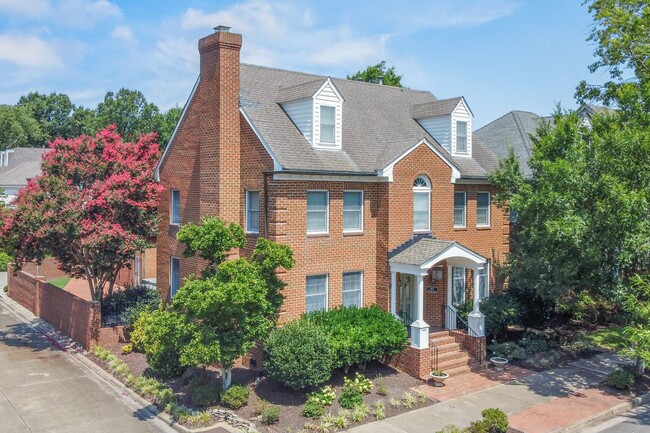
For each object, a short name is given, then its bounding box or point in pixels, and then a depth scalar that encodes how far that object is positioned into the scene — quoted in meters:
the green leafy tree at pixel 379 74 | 43.25
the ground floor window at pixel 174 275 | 21.66
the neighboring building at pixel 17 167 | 54.25
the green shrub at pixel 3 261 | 39.41
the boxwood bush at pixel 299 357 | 14.69
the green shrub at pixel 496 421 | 12.83
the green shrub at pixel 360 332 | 16.03
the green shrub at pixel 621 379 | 16.55
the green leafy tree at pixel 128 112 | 75.69
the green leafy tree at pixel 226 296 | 13.68
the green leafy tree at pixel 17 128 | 81.01
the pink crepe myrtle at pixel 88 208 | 18.95
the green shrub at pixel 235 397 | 14.42
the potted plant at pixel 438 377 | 16.70
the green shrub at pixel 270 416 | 13.55
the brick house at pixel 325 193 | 17.66
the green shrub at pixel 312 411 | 13.95
